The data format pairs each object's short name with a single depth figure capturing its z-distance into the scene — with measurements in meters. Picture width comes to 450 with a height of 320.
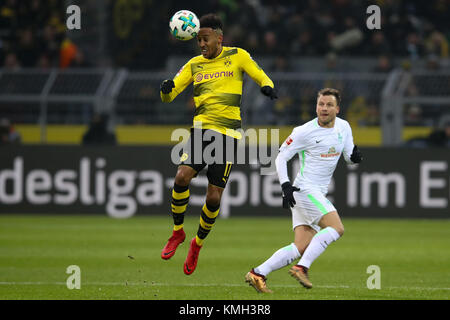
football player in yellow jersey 18.94
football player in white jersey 17.47
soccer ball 17.92
